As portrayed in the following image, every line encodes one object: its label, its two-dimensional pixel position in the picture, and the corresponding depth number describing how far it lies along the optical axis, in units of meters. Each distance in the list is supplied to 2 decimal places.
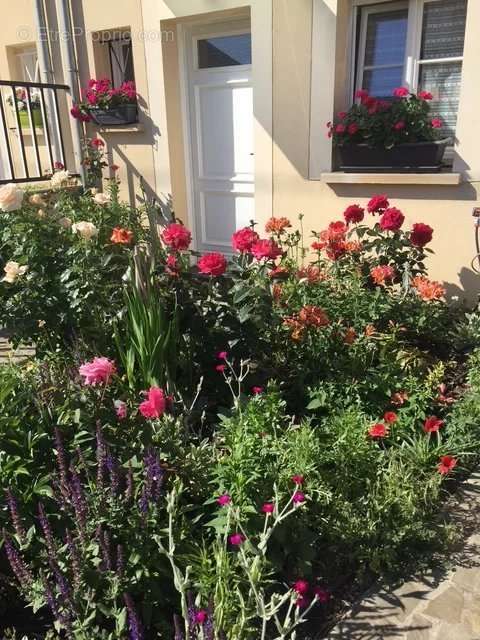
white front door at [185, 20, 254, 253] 5.20
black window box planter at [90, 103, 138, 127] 5.55
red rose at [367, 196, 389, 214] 3.52
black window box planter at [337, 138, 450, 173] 4.03
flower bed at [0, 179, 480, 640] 1.72
